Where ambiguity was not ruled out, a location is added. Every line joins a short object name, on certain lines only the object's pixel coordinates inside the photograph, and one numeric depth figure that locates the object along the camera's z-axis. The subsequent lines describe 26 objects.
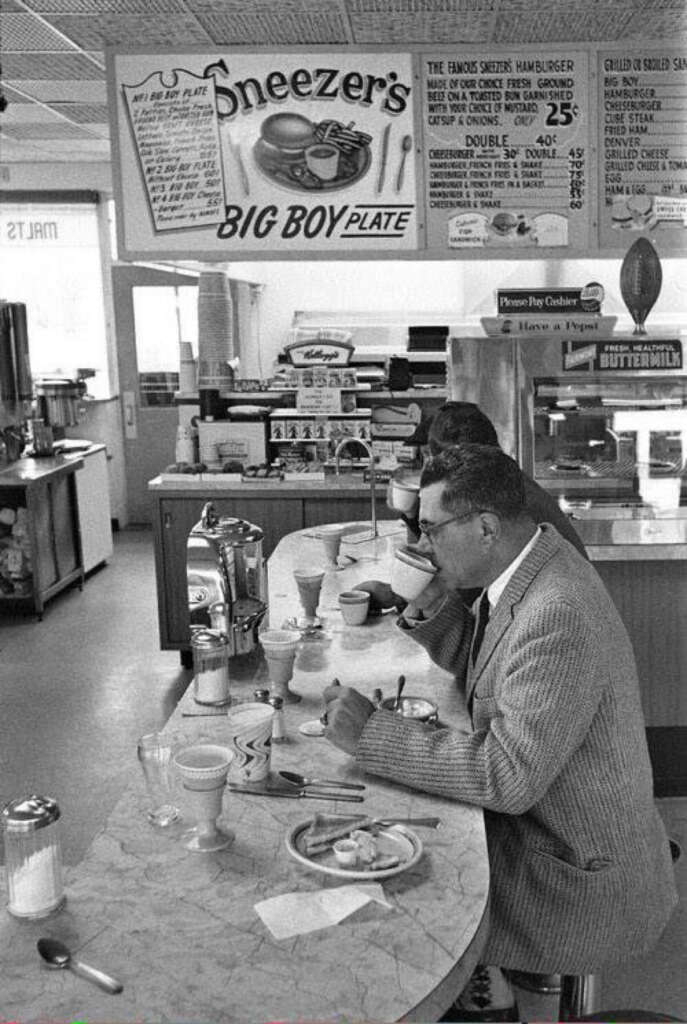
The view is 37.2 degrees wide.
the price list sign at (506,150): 4.35
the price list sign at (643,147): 4.36
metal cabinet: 7.15
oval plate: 1.73
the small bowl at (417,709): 2.42
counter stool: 2.21
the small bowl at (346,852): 1.77
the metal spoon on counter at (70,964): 1.46
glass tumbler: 2.08
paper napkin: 1.60
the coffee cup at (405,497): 4.08
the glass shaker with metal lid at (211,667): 2.49
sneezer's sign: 4.36
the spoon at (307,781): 2.10
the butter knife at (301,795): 2.04
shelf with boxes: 6.58
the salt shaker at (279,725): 2.35
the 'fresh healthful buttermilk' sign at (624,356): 4.39
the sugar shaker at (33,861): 1.66
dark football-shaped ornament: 4.43
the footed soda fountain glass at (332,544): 4.07
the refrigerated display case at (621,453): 4.28
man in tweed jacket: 1.93
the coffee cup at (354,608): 3.24
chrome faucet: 4.50
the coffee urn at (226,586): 2.85
